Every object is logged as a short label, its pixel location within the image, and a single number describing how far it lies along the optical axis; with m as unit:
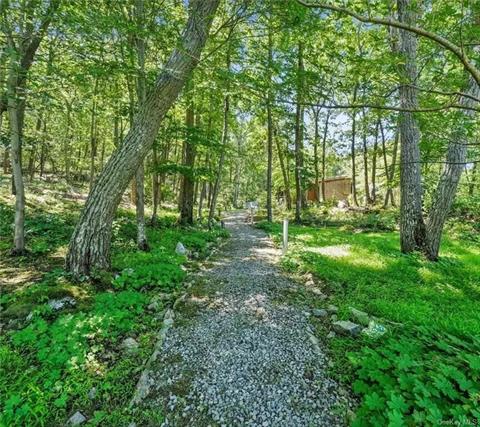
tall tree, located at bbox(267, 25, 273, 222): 13.16
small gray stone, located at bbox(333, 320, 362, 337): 3.17
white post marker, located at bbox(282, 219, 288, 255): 6.92
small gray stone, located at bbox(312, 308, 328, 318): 3.72
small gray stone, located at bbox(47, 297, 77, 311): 3.47
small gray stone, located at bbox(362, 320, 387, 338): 2.94
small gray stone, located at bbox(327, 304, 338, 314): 3.79
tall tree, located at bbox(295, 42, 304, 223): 13.45
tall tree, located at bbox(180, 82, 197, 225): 10.46
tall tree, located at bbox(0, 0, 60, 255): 3.73
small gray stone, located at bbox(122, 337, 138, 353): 3.00
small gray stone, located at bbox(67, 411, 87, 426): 2.13
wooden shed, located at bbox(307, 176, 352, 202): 26.20
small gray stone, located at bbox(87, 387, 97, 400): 2.38
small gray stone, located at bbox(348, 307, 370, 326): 3.37
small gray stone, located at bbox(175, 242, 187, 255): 6.46
